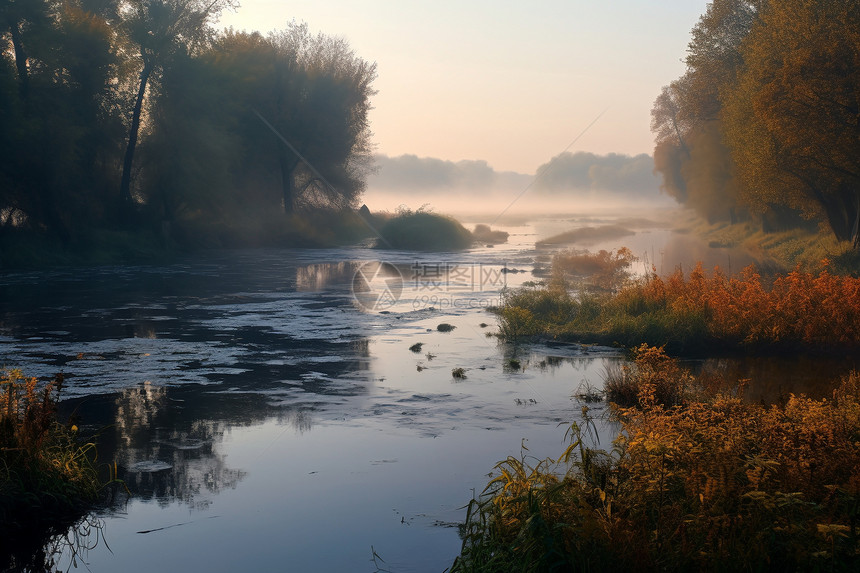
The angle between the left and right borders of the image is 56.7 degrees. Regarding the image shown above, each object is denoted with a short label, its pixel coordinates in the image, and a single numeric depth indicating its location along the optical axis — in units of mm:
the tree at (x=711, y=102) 47438
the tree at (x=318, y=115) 61844
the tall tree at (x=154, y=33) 44094
